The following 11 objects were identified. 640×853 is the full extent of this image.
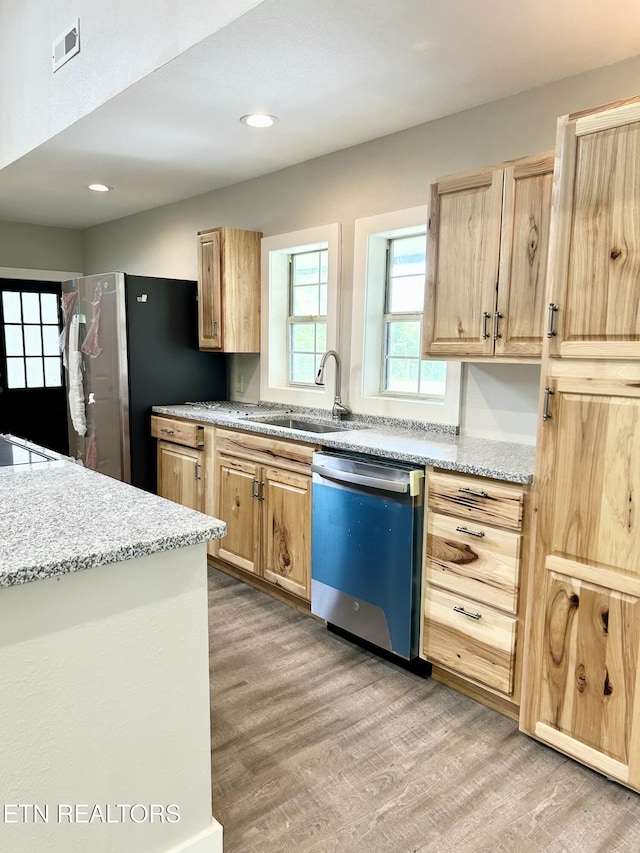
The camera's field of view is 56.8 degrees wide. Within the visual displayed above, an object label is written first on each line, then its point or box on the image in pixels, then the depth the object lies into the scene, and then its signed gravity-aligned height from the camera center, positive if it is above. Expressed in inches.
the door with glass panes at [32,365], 222.2 -5.2
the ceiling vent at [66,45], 118.2 +62.3
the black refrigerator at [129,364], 150.0 -3.0
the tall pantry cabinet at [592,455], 66.8 -11.7
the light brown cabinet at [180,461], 141.5 -26.7
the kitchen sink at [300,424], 134.8 -16.4
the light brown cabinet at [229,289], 150.6 +16.6
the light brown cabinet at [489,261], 88.0 +14.9
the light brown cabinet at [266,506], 114.5 -31.6
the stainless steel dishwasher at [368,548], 93.4 -32.3
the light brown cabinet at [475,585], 82.3 -33.3
